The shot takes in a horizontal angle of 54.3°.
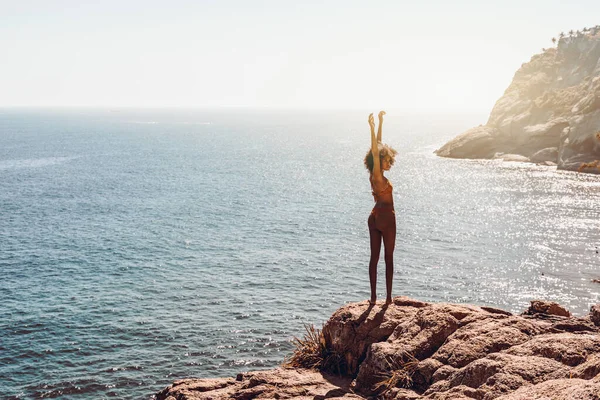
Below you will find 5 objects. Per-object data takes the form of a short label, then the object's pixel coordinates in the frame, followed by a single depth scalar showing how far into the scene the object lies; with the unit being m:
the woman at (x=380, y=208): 13.29
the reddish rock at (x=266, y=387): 10.85
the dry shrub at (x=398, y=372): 10.33
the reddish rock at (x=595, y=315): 10.86
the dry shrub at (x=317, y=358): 12.19
